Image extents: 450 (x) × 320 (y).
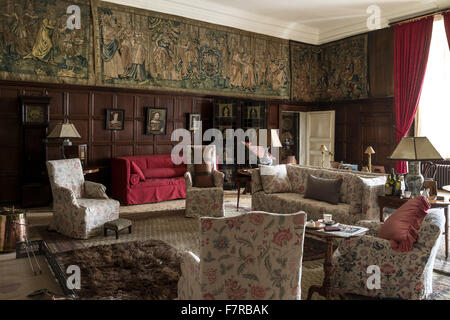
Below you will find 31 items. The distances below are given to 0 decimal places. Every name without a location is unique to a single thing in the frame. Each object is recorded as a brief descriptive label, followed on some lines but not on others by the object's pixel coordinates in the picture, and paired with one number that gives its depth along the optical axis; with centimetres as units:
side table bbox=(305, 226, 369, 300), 330
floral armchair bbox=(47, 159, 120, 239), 533
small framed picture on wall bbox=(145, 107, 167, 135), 917
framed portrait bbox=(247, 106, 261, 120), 1063
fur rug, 346
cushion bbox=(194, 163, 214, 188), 709
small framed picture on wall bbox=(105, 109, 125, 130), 862
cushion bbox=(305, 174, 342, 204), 550
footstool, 532
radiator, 943
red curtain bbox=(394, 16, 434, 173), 905
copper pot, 331
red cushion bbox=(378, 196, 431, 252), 313
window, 902
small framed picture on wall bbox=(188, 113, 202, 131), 977
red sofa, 789
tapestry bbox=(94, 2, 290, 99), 859
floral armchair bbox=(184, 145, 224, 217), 673
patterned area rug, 397
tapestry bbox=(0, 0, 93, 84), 741
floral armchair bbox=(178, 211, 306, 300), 211
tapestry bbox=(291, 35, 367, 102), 1082
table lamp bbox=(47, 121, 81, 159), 705
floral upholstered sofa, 506
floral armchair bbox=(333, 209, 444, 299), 310
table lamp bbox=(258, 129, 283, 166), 773
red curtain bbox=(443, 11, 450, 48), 846
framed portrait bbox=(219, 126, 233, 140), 1012
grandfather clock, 745
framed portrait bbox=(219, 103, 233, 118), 1015
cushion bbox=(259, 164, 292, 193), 647
